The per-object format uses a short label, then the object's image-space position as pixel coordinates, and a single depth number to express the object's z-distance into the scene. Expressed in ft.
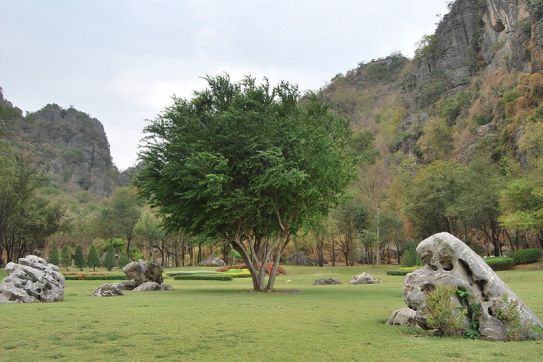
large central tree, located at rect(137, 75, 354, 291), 72.58
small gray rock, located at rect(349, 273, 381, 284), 106.83
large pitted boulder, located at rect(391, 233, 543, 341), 31.22
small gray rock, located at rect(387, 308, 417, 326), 36.88
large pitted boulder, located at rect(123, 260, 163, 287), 88.39
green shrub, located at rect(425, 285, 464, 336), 31.32
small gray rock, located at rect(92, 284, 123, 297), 70.38
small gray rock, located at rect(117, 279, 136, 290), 87.24
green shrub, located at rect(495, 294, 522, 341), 30.76
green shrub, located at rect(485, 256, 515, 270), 126.62
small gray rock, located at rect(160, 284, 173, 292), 86.69
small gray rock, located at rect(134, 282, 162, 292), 83.41
